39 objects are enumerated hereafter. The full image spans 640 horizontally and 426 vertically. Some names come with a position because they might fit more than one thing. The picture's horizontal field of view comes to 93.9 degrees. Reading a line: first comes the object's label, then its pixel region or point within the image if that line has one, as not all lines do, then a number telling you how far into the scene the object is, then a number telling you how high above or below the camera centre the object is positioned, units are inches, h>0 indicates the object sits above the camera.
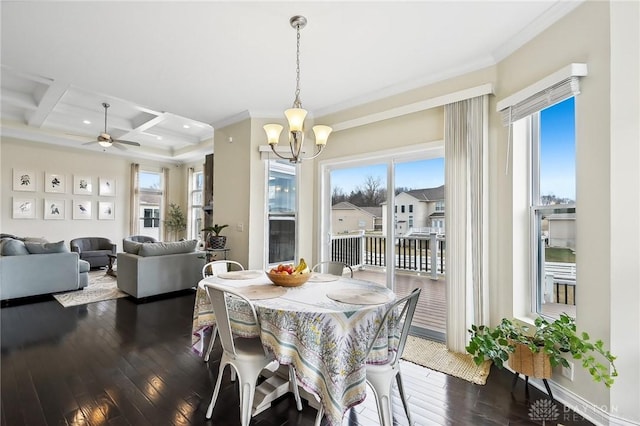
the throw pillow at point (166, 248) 182.7 -22.3
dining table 65.0 -28.2
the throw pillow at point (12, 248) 171.2 -20.4
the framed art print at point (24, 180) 249.6 +27.8
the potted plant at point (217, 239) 185.8 -15.9
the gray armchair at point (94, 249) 263.4 -33.2
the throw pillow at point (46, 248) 180.4 -21.6
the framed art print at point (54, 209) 265.0 +3.5
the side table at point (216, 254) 183.8 -26.4
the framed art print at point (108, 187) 297.1 +26.6
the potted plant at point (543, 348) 74.7 -37.7
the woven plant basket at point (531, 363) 84.7 -42.6
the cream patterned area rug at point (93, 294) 175.9 -51.6
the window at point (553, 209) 92.7 +2.0
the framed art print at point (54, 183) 265.1 +27.2
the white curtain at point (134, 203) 313.1 +10.7
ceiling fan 208.0 +52.7
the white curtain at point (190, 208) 350.3 +6.4
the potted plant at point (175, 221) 341.1 -8.8
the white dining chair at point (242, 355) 69.9 -34.5
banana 92.7 -17.3
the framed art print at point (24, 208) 249.9 +4.1
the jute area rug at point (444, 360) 100.3 -53.9
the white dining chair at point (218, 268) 115.0 -22.5
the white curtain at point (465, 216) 113.8 -0.6
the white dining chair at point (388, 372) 66.4 -36.5
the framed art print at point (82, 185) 280.9 +26.6
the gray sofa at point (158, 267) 178.9 -34.1
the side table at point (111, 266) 243.9 -43.9
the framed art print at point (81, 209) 281.1 +3.8
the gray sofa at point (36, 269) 169.2 -33.9
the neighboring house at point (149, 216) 330.6 -3.1
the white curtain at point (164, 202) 343.9 +13.1
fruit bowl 88.4 -19.5
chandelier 94.3 +28.6
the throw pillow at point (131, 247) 188.7 -21.8
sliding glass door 140.6 -4.6
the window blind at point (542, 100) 83.1 +35.5
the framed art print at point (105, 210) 295.6 +3.1
